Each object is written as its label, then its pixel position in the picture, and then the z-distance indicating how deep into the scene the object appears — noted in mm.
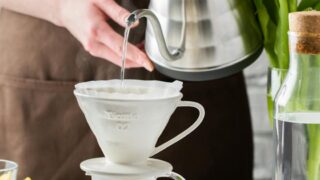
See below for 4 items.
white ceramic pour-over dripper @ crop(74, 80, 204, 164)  909
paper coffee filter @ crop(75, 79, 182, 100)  927
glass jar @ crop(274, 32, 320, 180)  1028
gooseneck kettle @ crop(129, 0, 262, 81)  1188
